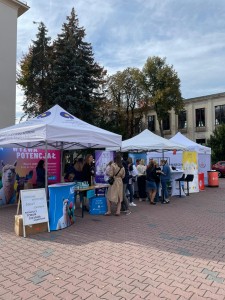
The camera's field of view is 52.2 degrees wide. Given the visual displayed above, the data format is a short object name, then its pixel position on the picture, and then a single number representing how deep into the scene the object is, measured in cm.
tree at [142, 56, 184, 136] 3118
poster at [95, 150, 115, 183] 922
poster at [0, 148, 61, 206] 854
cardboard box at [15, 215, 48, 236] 518
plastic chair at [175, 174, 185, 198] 1057
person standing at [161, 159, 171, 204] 906
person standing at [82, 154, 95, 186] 759
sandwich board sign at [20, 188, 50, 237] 515
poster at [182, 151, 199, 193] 1168
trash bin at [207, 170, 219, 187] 1411
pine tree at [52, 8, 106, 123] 1877
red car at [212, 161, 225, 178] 2135
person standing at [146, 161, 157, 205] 856
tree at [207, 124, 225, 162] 2699
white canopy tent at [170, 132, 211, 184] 1376
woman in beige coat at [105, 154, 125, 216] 686
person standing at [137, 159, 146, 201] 960
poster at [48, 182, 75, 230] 548
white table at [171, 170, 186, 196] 1076
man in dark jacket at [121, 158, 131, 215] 728
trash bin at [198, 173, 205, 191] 1294
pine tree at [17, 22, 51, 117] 2055
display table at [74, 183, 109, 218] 683
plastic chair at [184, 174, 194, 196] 1071
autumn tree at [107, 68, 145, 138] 3177
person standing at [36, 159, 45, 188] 791
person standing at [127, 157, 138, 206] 841
